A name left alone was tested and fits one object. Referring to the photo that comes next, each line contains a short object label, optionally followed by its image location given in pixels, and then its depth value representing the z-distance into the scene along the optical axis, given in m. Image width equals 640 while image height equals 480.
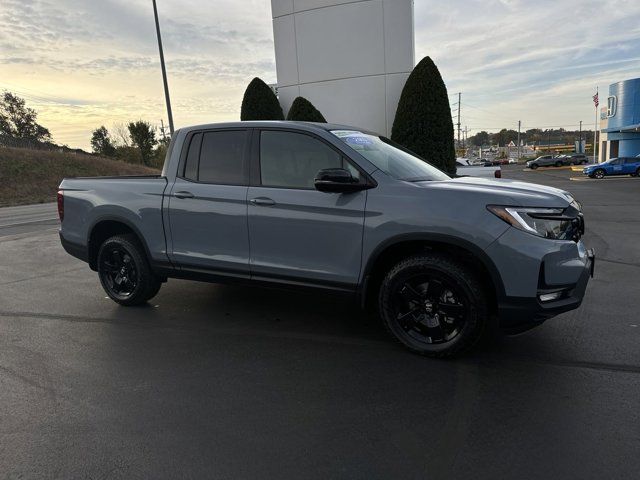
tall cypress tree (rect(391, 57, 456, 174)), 12.39
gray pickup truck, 3.41
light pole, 18.23
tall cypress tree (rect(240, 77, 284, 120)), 13.89
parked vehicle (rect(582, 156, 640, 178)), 30.53
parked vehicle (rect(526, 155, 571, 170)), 51.53
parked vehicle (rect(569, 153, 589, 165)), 51.94
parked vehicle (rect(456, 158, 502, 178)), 11.63
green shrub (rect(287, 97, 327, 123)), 13.45
